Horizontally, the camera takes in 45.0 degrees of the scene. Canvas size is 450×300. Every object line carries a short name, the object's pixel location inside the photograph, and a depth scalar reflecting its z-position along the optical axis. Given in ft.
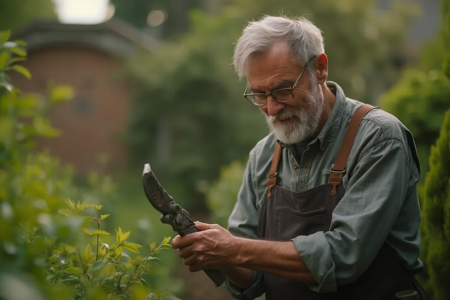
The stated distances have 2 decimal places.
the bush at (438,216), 10.10
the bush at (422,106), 15.93
